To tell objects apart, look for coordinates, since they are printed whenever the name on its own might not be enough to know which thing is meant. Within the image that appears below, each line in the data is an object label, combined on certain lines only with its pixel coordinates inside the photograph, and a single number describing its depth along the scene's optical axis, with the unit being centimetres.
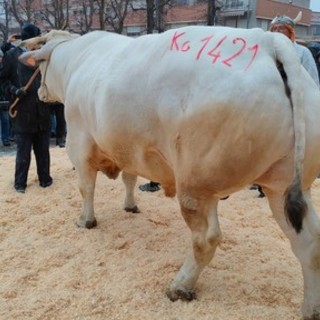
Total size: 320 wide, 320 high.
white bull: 238
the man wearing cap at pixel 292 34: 411
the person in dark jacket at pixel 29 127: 531
